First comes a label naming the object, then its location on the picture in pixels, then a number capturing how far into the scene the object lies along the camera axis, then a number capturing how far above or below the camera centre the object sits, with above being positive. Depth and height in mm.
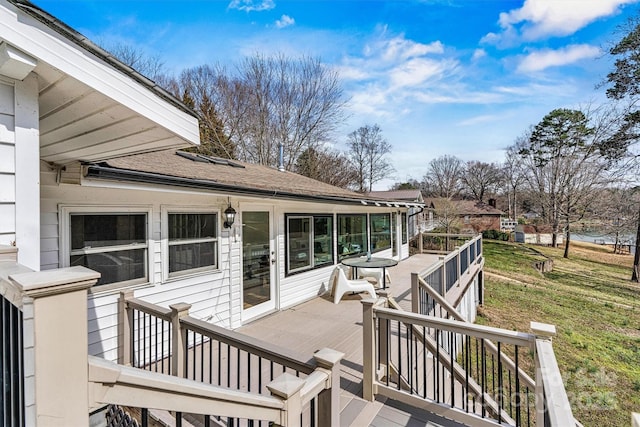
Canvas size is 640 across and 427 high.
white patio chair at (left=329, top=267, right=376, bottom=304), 6539 -1654
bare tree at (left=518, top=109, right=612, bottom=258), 18703 +3081
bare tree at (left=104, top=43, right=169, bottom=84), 14177 +7383
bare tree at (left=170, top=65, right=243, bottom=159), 17453 +6347
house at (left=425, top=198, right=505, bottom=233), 27438 -507
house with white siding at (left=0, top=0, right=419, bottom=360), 1667 +124
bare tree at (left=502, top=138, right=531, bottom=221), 28594 +3813
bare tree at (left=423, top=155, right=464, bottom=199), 42500 +4897
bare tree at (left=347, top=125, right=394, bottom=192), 31578 +5795
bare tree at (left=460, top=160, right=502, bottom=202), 42719 +4304
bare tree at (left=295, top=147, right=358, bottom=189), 20450 +3254
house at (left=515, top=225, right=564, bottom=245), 29653 -2691
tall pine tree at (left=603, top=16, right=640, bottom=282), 13680 +5899
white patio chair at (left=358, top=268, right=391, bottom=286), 7539 -1611
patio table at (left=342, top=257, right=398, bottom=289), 6968 -1270
